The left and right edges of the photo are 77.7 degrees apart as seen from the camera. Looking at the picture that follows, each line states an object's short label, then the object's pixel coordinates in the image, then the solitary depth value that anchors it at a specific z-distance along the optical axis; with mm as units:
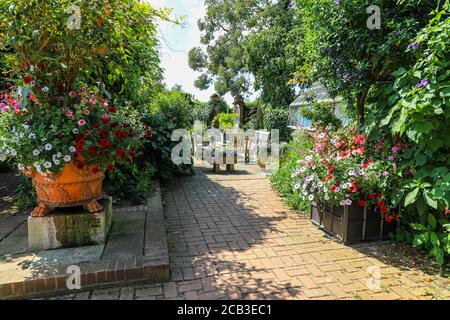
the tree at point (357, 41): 2826
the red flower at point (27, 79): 2404
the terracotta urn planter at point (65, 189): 2572
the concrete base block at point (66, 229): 2594
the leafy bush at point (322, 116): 4529
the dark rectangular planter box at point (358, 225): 3141
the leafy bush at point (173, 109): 7559
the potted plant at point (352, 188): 3004
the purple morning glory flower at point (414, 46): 2498
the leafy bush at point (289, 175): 4469
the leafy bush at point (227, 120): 14570
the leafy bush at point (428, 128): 2303
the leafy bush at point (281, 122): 11336
